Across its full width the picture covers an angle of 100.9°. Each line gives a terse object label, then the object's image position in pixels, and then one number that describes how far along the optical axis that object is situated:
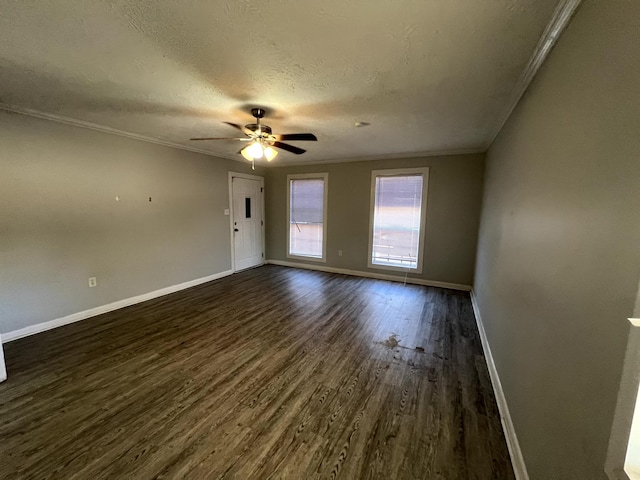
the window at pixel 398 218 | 4.82
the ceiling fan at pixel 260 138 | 2.64
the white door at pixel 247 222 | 5.49
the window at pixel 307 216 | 5.75
